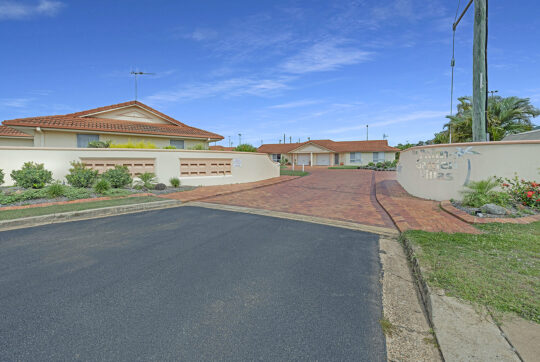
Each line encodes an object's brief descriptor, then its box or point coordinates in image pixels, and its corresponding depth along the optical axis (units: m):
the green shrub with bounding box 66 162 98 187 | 11.91
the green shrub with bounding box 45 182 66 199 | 10.12
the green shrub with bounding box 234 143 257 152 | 19.85
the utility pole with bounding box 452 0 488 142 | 9.63
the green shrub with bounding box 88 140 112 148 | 14.70
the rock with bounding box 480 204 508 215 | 6.81
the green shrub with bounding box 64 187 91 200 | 10.30
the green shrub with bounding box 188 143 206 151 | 17.23
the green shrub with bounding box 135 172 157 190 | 13.64
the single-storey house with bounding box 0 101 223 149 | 15.82
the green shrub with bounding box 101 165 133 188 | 12.45
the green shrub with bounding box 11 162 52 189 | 11.22
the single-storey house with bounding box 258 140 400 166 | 49.59
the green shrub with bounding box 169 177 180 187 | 14.62
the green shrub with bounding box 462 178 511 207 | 7.59
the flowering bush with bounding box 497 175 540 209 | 7.46
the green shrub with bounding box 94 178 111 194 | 11.22
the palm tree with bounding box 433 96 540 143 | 23.69
